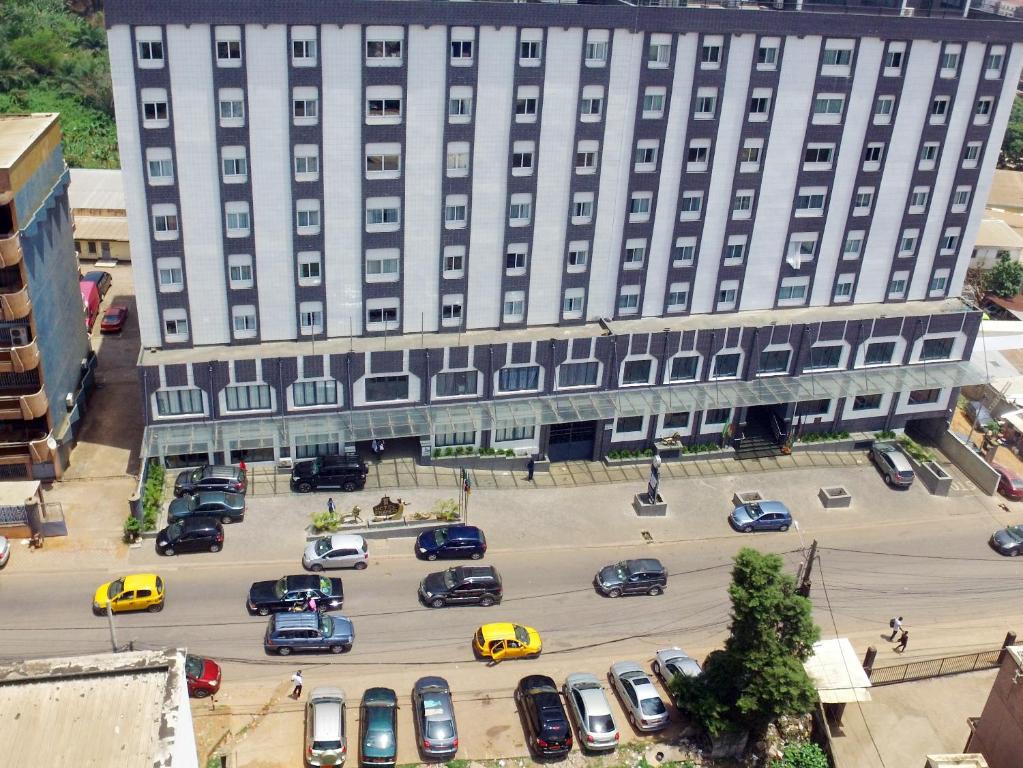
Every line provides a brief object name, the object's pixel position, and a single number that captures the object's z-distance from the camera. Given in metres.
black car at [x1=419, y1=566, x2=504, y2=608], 58.75
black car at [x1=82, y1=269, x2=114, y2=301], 92.71
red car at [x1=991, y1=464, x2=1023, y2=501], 74.56
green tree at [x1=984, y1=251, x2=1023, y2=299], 100.38
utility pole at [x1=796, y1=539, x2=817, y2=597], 54.69
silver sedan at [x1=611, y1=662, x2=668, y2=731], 51.91
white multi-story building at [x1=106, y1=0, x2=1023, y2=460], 59.56
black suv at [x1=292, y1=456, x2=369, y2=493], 66.94
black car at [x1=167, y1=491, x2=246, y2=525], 63.16
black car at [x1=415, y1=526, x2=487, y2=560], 62.47
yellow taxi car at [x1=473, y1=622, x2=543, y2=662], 55.41
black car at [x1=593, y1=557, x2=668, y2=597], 61.16
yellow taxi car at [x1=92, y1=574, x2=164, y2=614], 56.00
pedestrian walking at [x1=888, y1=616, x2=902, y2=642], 59.47
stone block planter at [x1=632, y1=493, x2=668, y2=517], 68.81
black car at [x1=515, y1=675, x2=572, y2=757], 49.78
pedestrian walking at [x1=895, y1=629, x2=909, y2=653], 58.73
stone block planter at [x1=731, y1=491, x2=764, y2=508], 71.00
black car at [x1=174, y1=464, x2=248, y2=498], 65.19
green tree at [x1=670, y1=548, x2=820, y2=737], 48.75
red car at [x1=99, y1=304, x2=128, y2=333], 86.06
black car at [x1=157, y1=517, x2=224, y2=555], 60.69
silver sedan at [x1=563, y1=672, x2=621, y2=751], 50.38
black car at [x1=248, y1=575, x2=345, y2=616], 56.88
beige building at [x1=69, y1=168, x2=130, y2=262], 101.25
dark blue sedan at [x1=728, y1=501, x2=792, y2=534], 68.38
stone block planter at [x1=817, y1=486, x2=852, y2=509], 71.75
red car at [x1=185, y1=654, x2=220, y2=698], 51.09
